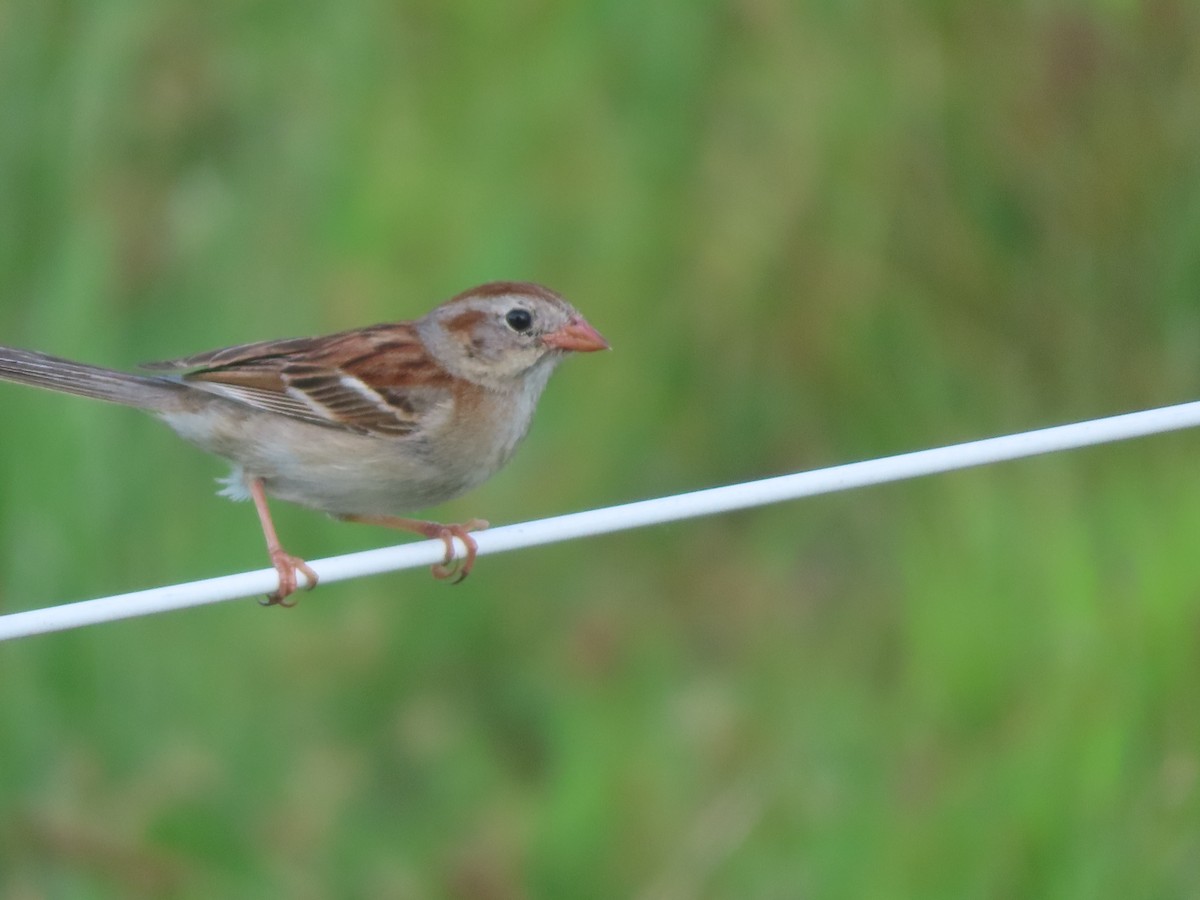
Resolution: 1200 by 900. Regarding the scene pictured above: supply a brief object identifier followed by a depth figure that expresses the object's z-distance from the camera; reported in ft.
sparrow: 25.52
